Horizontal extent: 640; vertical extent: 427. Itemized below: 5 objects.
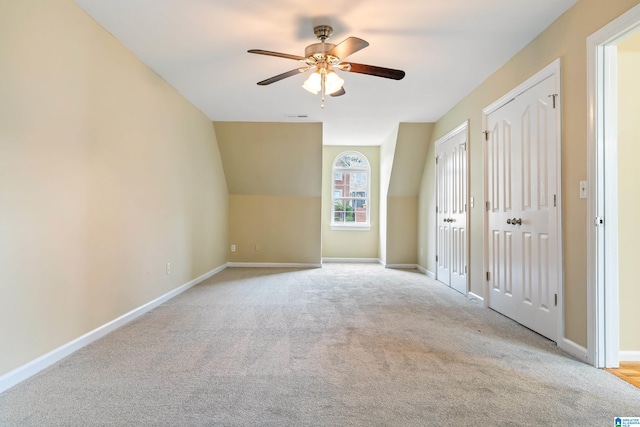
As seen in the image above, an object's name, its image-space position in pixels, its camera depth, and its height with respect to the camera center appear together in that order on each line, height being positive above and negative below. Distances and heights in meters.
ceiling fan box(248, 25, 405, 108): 2.51 +1.20
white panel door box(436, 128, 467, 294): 4.30 +0.10
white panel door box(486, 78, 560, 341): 2.62 +0.07
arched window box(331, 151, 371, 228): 7.53 +0.61
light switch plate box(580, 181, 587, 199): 2.25 +0.19
